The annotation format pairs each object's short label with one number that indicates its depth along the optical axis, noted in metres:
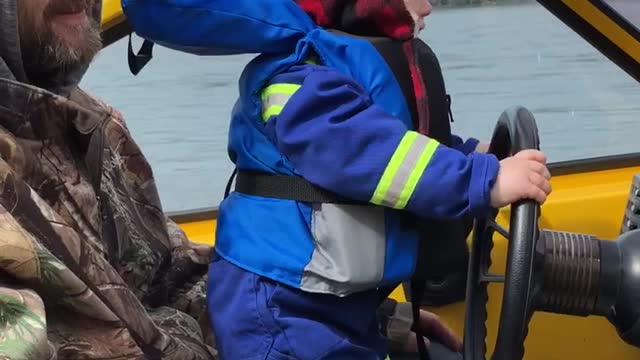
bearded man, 2.49
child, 2.83
